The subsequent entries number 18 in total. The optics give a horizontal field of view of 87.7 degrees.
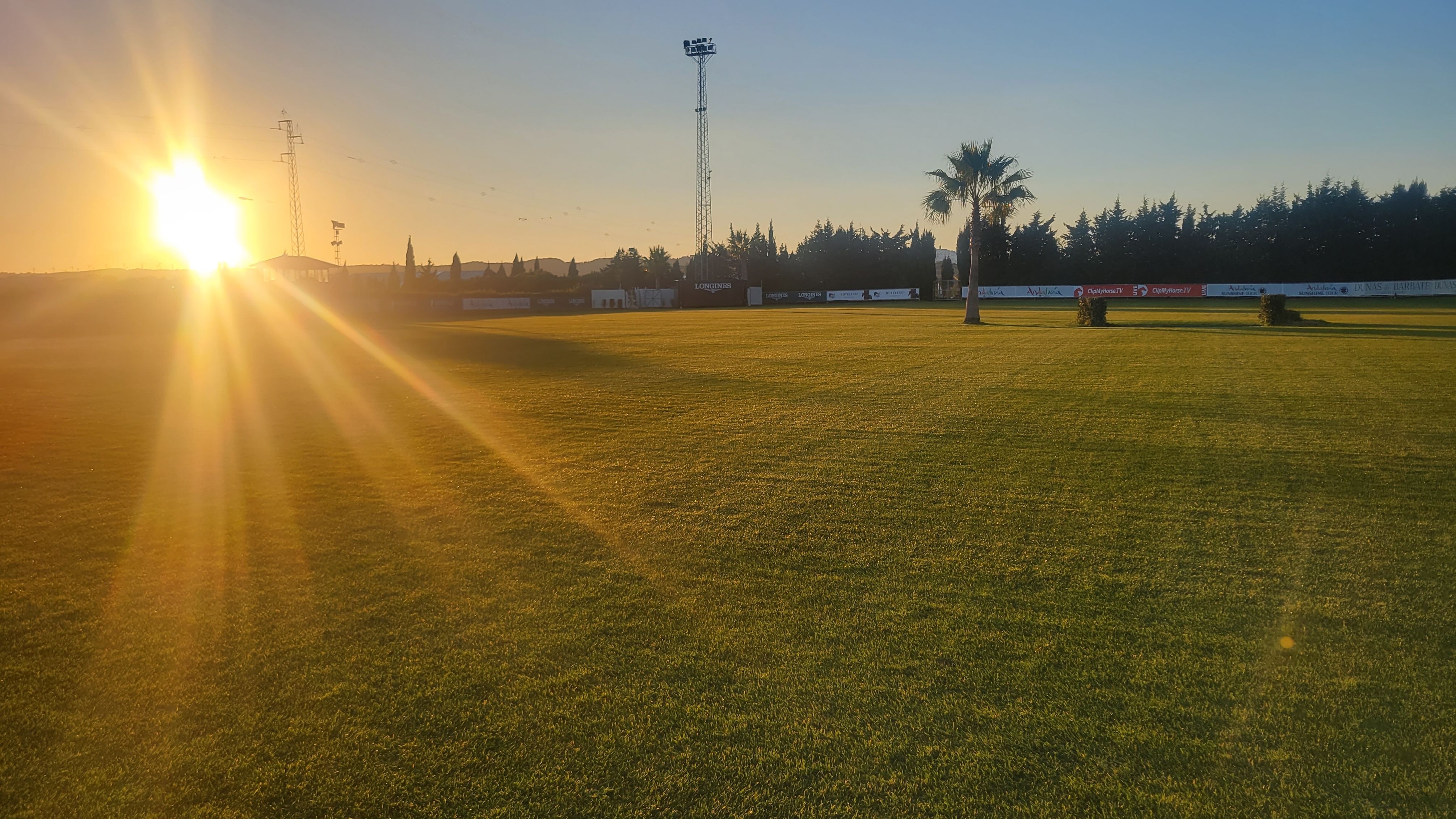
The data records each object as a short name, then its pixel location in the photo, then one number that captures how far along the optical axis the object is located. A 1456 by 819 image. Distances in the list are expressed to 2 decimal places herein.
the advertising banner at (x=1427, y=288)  50.09
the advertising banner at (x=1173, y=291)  56.00
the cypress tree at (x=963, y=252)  81.62
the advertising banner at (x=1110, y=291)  61.62
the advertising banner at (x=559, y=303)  62.06
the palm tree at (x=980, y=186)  35.19
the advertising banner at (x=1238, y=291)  52.53
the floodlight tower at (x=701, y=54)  65.62
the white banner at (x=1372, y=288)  51.19
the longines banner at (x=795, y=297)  72.94
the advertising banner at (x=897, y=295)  67.06
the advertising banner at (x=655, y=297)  68.50
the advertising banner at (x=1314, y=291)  52.97
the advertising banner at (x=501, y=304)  57.31
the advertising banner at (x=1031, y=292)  62.59
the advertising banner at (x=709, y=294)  67.50
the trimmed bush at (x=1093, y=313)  27.86
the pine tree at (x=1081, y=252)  68.88
